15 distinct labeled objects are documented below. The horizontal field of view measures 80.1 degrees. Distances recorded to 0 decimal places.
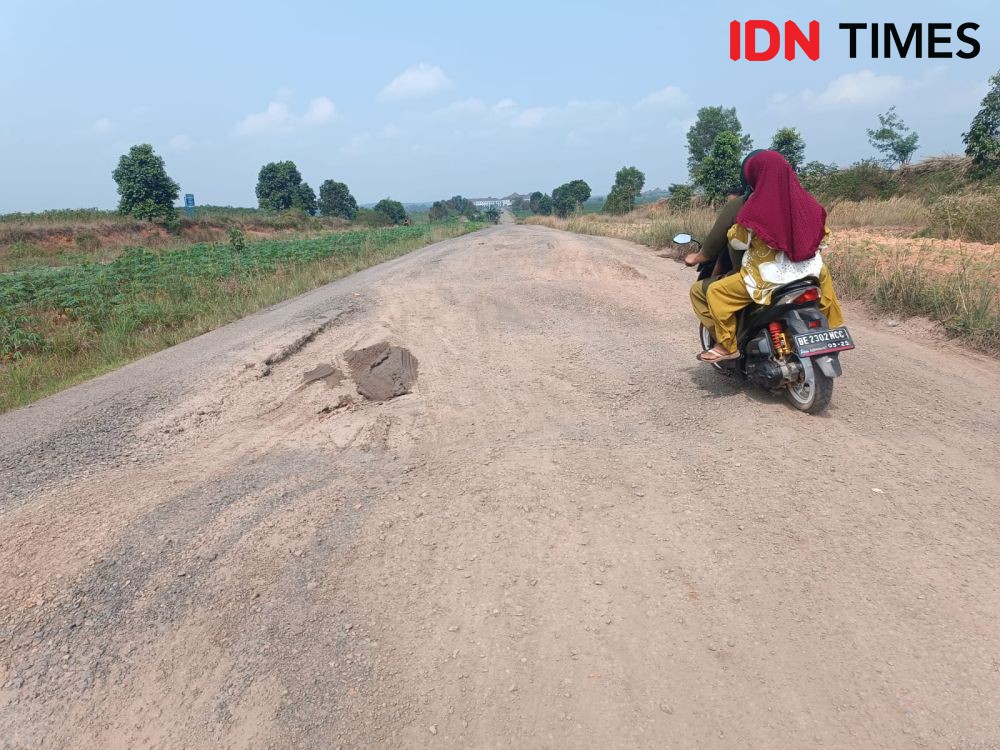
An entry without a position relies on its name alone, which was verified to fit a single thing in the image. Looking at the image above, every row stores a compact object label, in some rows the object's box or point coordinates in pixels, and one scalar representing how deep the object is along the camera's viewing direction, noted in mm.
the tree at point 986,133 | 20125
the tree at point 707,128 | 55250
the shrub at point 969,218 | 10898
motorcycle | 3838
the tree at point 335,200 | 80188
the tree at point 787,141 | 26375
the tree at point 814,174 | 25219
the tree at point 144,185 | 38625
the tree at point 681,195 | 26522
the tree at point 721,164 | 29078
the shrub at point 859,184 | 23031
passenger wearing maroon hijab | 3869
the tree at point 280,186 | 64625
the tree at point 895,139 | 39688
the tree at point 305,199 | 65000
